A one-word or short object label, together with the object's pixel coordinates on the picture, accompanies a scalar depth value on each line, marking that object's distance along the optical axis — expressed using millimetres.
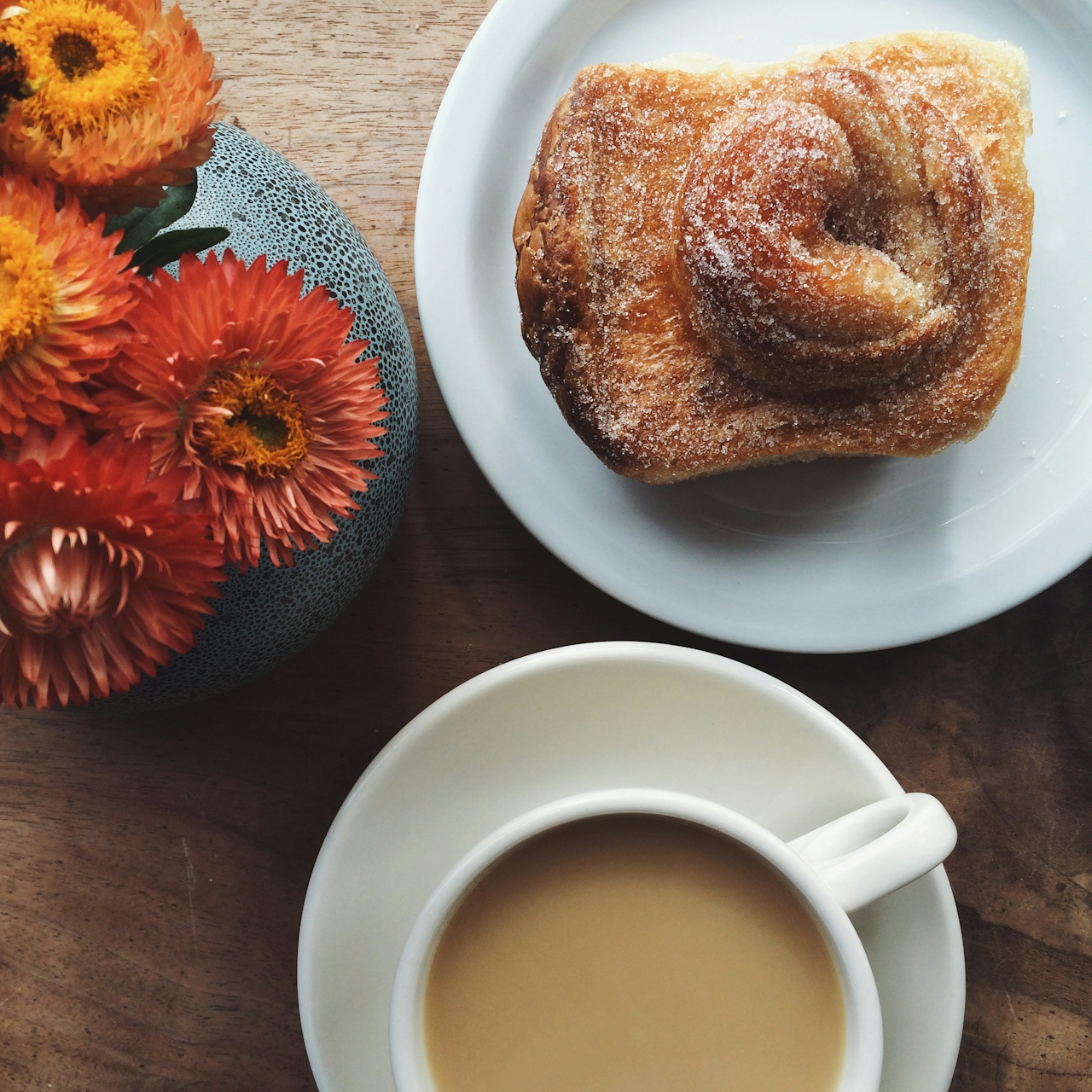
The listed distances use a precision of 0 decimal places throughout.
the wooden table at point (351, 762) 452
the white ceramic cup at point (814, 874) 379
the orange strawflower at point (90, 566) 298
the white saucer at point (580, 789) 410
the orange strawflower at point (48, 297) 298
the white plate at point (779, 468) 439
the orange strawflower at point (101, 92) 302
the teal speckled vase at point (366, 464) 371
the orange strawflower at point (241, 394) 307
